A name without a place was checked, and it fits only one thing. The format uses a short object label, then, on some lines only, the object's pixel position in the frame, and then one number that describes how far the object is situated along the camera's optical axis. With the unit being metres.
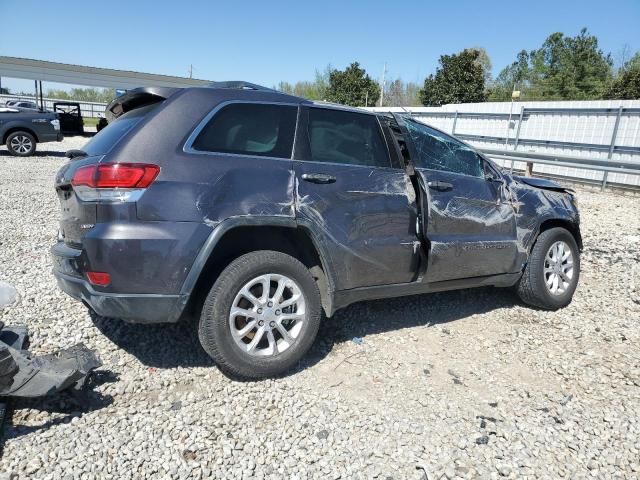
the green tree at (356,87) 46.66
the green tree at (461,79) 36.50
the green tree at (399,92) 57.16
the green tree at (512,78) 46.59
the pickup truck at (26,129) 14.12
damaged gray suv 2.70
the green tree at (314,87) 59.24
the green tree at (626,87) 27.53
